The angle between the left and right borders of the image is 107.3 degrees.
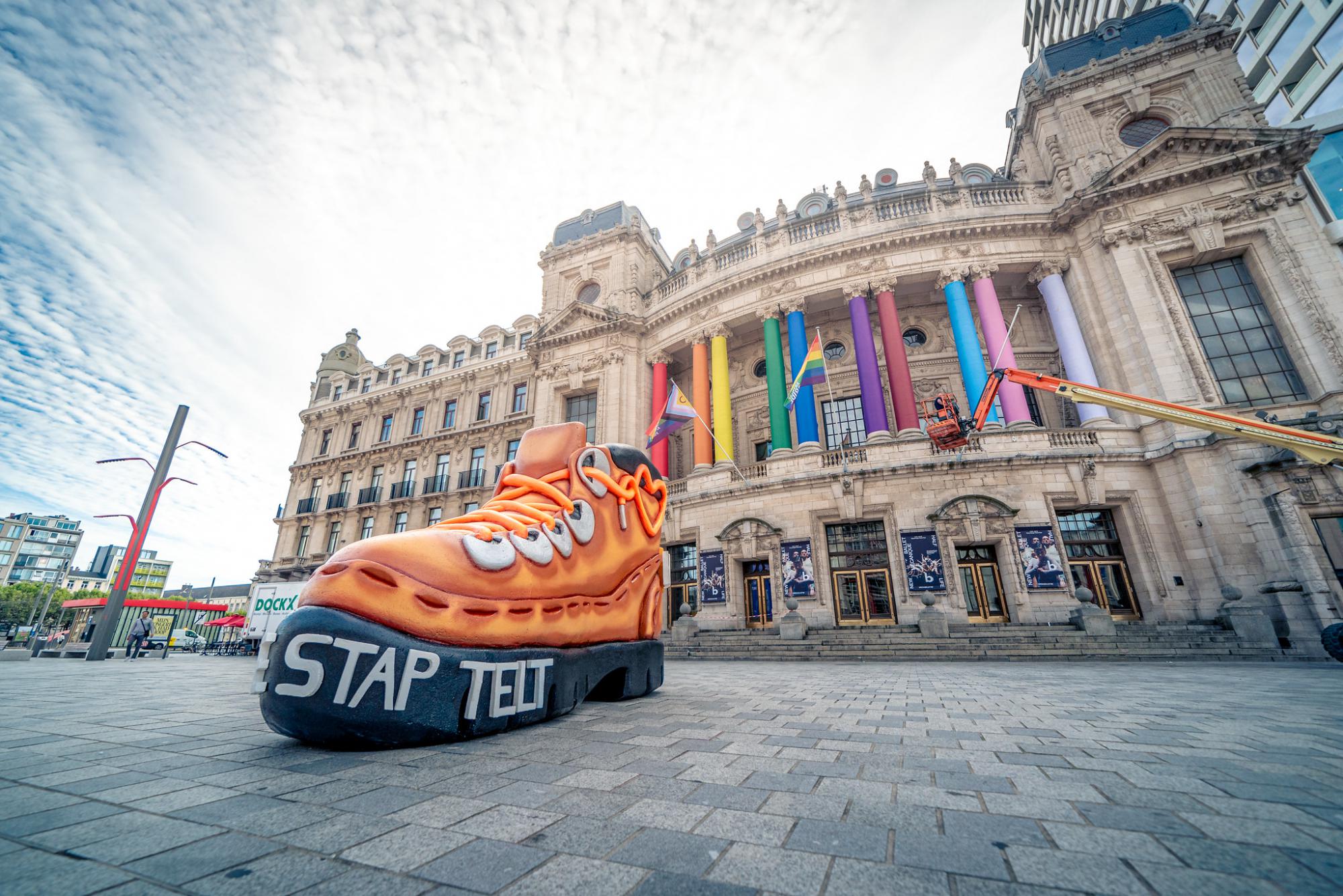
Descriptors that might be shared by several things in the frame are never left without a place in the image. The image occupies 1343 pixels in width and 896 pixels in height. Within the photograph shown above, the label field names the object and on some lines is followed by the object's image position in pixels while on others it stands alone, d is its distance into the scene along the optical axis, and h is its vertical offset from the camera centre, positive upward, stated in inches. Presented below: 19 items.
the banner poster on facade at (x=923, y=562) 543.2 +61.2
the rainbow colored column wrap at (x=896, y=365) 629.7 +317.9
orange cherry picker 395.5 +168.6
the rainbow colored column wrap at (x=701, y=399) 740.6 +330.4
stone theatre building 522.6 +332.3
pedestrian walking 597.5 -13.9
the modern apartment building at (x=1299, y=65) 802.8 +999.2
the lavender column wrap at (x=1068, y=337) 604.1 +340.6
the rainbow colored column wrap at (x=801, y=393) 670.5 +293.4
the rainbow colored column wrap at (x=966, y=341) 618.4 +337.8
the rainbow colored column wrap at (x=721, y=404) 734.5 +310.3
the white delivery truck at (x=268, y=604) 703.7 +27.7
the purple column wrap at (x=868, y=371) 637.3 +313.6
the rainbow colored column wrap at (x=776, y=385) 686.5 +320.7
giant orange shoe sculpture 101.3 +1.3
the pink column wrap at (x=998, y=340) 591.5 +341.1
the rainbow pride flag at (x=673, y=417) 591.5 +236.6
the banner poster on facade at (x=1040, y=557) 517.7 +62.9
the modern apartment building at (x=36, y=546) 2704.2 +431.7
